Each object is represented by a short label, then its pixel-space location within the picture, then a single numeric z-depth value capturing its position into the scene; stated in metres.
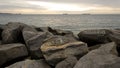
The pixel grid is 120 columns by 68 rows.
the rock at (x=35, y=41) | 3.55
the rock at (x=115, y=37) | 3.84
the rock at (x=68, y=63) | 2.81
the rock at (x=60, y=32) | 4.74
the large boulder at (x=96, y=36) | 3.97
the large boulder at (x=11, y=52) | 3.42
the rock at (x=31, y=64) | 3.04
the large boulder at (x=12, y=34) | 4.03
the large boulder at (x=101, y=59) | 2.48
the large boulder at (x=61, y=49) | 3.03
